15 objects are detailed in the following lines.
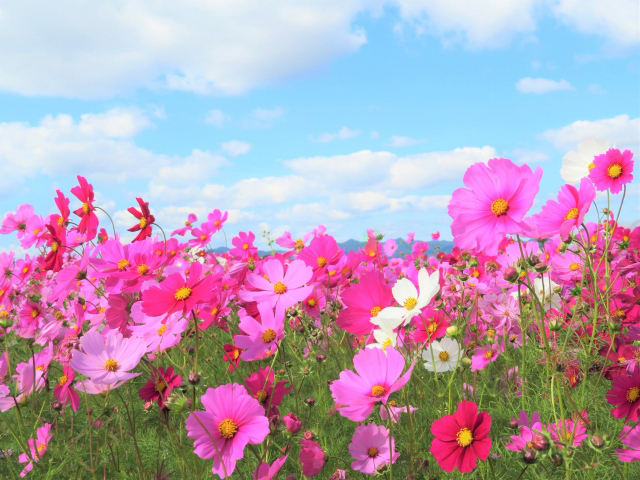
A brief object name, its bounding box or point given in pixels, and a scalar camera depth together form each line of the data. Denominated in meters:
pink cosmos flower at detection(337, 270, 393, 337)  1.22
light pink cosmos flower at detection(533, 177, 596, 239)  1.07
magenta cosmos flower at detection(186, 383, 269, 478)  0.92
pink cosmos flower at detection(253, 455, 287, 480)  1.00
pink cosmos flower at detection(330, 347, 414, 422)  0.94
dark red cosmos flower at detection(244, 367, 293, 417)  1.16
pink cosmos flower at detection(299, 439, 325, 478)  1.09
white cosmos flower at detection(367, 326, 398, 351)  1.15
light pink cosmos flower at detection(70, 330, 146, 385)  1.05
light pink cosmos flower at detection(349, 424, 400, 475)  1.27
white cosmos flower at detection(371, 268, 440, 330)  1.00
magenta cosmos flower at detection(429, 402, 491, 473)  0.94
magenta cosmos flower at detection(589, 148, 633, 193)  1.26
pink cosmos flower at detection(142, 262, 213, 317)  1.07
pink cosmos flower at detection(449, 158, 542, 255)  0.87
